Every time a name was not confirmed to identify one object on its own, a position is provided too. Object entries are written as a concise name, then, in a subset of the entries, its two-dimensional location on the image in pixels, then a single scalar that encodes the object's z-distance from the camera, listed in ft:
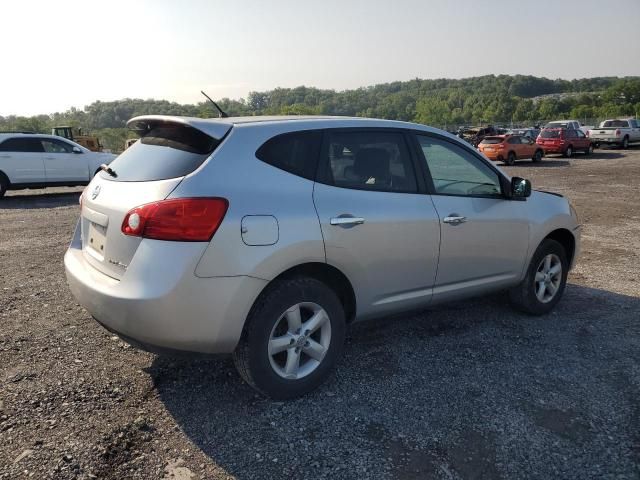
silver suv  9.48
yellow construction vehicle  101.19
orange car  85.30
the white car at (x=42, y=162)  46.93
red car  93.62
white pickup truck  105.50
